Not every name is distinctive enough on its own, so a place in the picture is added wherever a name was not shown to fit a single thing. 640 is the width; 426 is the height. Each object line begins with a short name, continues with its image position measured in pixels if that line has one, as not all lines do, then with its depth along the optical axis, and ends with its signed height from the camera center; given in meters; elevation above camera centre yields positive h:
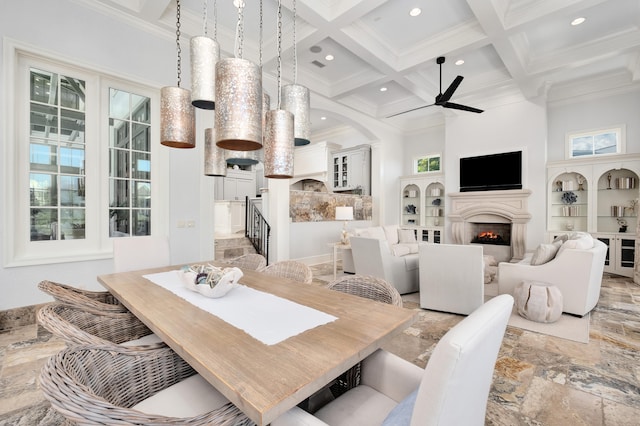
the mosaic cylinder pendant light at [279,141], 1.44 +0.35
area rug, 2.68 -1.13
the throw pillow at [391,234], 5.47 -0.42
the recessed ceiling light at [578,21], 3.79 +2.49
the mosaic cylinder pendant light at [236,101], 1.19 +0.45
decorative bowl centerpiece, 1.55 -0.38
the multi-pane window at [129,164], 3.43 +0.57
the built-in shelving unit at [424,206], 7.45 +0.14
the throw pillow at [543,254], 3.28 -0.49
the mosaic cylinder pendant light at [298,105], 1.73 +0.63
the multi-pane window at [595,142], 5.38 +1.32
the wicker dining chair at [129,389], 0.71 -0.58
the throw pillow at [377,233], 4.96 -0.37
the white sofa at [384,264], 3.80 -0.71
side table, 4.91 -0.59
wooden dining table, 0.79 -0.47
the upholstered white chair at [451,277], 3.03 -0.72
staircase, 5.09 -0.66
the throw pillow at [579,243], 3.09 -0.34
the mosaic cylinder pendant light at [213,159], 2.05 +0.37
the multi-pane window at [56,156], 2.94 +0.57
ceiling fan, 4.27 +1.73
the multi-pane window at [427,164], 7.86 +1.30
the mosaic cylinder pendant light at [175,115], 1.68 +0.56
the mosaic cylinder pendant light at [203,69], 1.61 +0.79
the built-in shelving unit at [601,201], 5.02 +0.18
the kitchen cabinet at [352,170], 7.92 +1.17
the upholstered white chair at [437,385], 0.61 -0.46
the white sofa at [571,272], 3.00 -0.65
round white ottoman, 2.92 -0.92
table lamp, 5.54 -0.03
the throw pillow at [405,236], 5.63 -0.49
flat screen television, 6.02 +0.85
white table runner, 1.15 -0.47
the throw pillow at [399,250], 4.97 -0.67
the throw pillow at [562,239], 3.74 -0.35
